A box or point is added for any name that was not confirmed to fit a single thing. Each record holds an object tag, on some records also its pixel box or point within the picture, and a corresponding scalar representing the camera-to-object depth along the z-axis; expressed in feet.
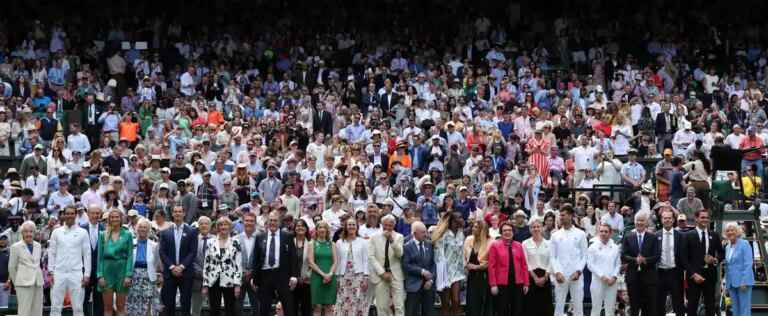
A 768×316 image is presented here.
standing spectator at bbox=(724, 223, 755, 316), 64.23
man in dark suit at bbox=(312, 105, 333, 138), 94.84
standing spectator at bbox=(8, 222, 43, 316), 63.87
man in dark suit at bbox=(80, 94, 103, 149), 92.84
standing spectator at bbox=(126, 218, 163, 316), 63.67
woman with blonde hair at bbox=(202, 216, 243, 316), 63.46
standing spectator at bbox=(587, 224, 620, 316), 65.31
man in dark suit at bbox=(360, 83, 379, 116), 99.94
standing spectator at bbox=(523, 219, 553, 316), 65.51
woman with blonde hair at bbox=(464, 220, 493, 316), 64.80
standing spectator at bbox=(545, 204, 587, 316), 65.62
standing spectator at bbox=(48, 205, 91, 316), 63.62
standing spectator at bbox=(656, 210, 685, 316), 65.10
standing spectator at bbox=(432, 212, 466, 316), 64.95
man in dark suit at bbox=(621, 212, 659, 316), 64.95
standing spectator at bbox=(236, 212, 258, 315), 64.39
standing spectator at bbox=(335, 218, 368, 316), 65.46
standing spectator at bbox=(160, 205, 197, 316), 63.72
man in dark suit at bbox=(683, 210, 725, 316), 64.80
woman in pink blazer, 64.23
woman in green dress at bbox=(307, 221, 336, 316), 64.34
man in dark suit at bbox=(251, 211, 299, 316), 64.23
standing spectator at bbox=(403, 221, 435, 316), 63.87
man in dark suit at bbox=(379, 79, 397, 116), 98.99
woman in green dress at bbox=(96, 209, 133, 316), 63.41
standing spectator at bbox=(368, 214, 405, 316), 63.98
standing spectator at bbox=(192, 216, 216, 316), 64.49
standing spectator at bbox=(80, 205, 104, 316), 64.54
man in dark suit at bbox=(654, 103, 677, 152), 93.35
